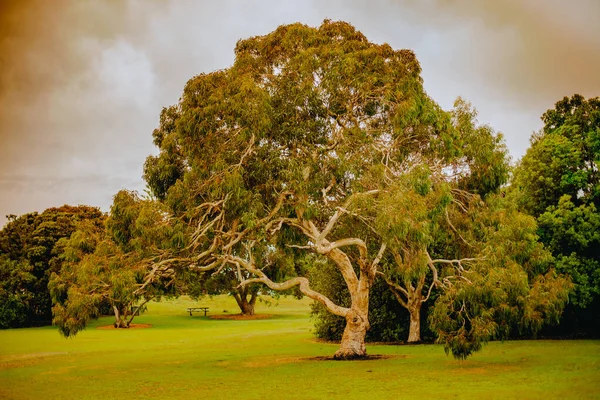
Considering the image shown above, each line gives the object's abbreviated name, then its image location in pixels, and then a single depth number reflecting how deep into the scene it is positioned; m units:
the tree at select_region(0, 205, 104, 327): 49.62
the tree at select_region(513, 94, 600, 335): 28.61
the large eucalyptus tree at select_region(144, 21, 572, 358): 19.44
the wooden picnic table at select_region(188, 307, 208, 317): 67.94
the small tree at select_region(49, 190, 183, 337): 18.55
